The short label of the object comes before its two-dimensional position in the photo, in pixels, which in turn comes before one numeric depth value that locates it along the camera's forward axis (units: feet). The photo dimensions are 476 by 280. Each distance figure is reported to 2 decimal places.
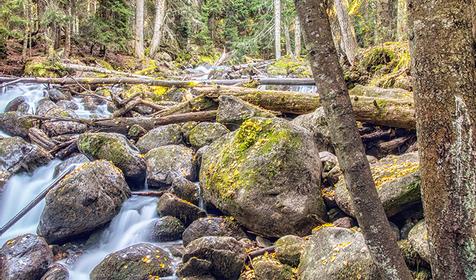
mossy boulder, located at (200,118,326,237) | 16.72
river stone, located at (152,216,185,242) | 19.25
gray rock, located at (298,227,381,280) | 11.13
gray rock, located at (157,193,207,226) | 19.34
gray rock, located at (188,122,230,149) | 25.71
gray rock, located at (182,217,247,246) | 17.60
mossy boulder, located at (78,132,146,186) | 23.57
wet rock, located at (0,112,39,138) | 30.80
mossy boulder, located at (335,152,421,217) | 13.92
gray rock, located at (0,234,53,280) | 16.37
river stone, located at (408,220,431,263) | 11.36
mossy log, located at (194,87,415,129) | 19.98
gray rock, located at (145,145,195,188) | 23.58
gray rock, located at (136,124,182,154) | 27.04
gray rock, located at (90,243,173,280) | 15.56
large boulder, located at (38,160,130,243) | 18.89
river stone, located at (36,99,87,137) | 31.37
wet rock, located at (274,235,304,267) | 14.10
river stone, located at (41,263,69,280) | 16.51
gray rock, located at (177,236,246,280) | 14.65
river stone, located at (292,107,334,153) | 21.70
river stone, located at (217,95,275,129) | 24.80
